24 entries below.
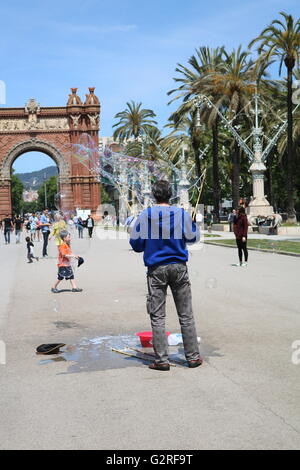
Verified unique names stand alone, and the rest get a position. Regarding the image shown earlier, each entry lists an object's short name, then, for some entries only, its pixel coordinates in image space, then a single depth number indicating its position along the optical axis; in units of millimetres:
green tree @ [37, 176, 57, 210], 187625
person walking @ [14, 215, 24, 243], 40000
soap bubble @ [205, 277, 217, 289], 12322
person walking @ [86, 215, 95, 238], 41525
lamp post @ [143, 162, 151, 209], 57812
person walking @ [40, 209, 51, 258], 24850
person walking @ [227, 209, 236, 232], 43025
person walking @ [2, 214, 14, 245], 37328
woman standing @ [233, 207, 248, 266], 17734
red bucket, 7523
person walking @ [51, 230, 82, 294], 13148
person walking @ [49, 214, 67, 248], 16125
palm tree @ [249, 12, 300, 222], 36031
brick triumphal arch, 80375
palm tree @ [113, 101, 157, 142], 69812
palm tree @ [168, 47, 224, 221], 44794
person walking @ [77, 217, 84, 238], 43750
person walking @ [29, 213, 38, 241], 37938
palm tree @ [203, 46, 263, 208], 41594
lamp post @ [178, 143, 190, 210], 48344
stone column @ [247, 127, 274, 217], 39312
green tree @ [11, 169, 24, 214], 166950
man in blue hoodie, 6570
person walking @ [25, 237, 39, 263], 21764
